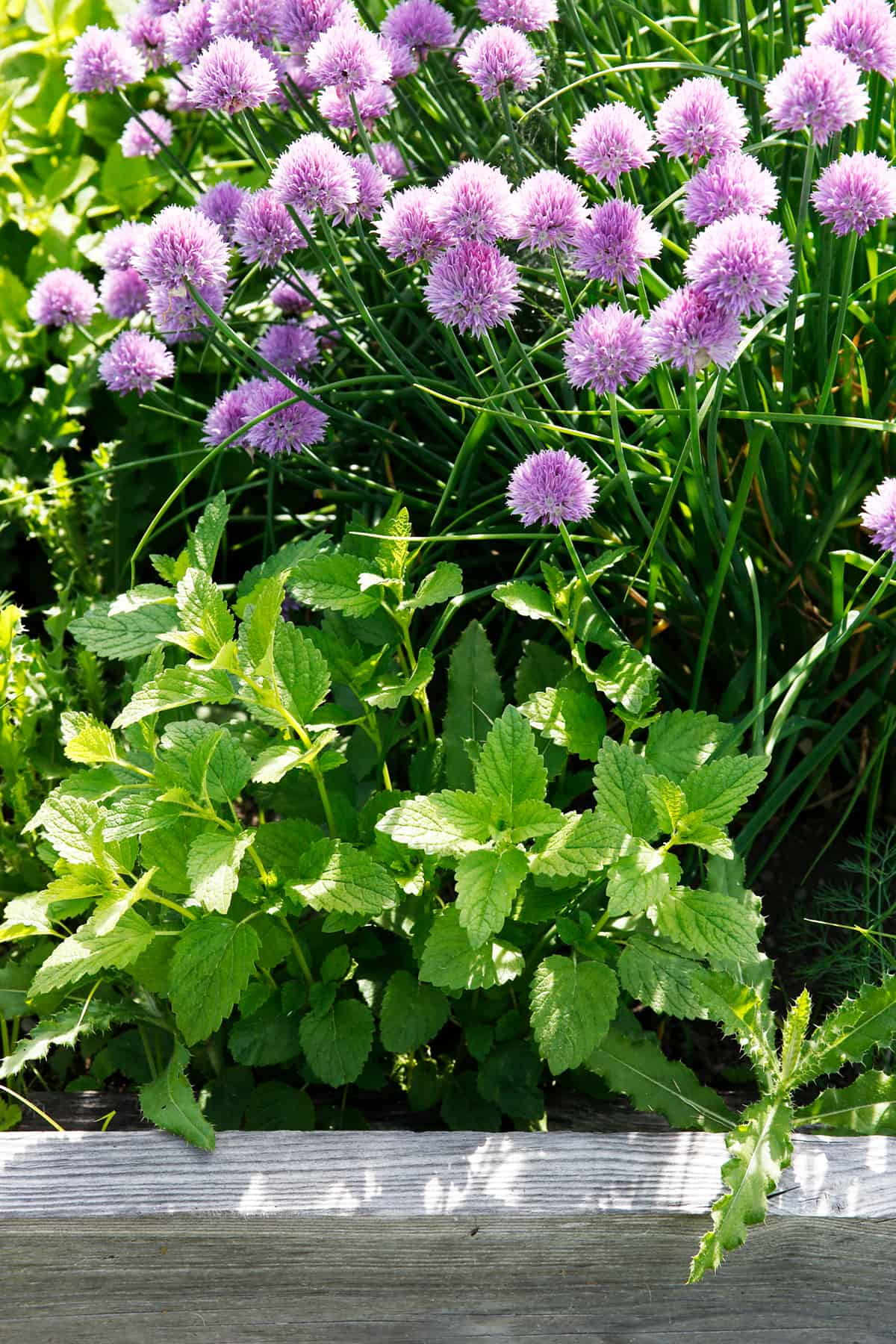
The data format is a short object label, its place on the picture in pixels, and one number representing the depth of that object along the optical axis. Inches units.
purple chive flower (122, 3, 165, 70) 38.8
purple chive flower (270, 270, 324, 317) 40.2
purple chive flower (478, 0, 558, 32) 36.0
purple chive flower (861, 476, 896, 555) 32.7
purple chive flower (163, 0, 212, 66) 37.4
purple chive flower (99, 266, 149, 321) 39.1
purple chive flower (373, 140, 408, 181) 38.5
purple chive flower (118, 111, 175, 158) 40.5
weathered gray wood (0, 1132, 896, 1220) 32.2
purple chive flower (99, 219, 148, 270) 39.0
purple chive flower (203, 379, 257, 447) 36.9
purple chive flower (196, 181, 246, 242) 37.4
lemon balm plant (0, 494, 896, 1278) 31.9
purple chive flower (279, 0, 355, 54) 36.2
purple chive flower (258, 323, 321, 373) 37.8
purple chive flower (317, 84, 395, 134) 36.1
